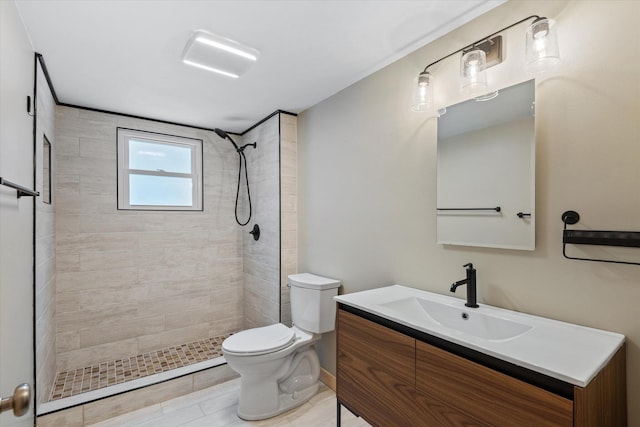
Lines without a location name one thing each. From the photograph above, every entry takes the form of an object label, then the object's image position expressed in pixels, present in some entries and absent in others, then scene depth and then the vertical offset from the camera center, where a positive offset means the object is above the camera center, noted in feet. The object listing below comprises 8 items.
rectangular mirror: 4.35 +0.71
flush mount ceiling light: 5.63 +3.18
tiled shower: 8.51 -1.39
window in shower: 9.58 +1.47
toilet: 6.68 -3.08
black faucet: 4.66 -1.05
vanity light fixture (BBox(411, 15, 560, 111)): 3.92 +2.26
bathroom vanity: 2.87 -1.70
